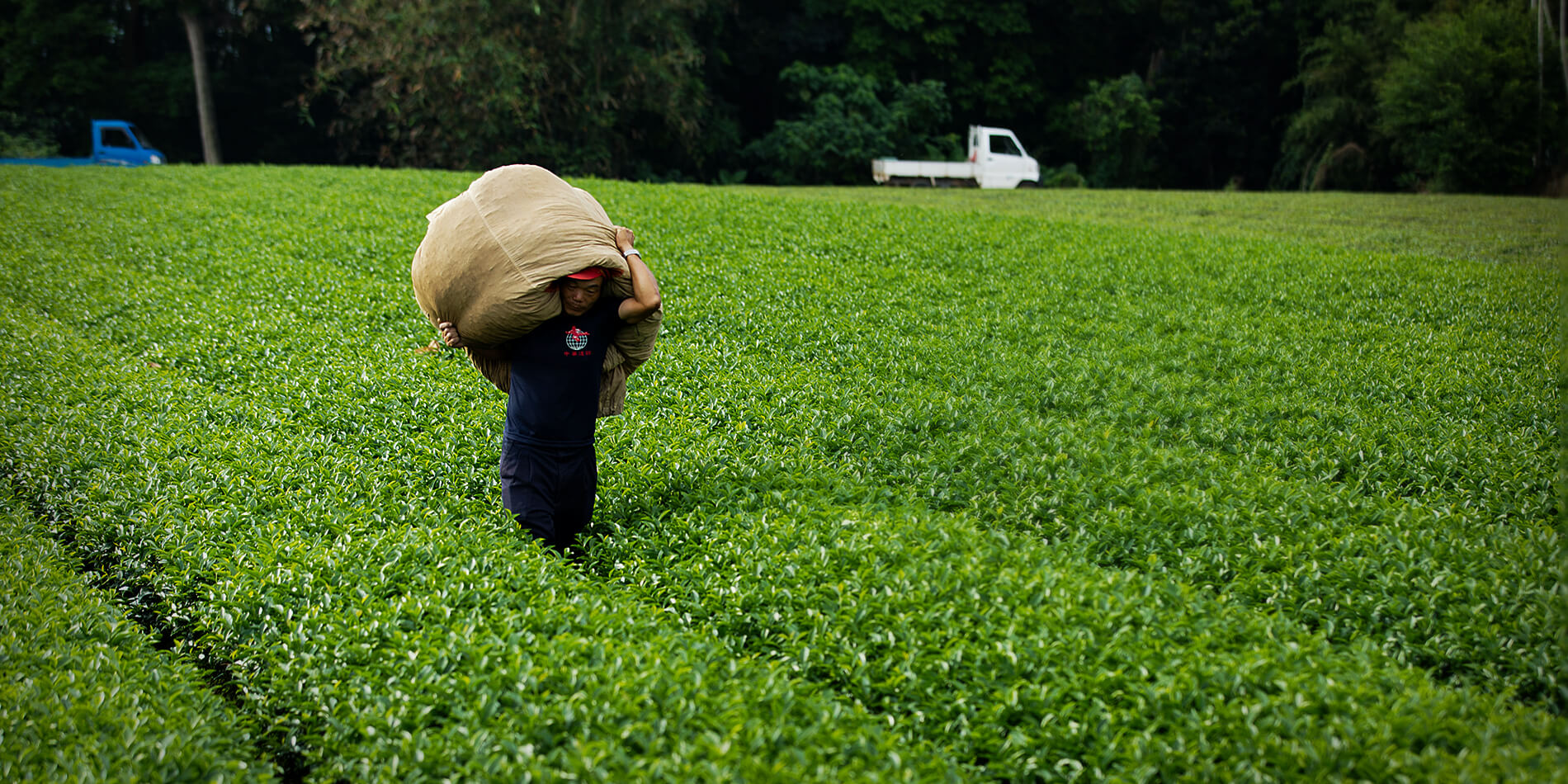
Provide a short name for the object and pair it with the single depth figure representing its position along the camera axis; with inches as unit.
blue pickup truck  1073.5
